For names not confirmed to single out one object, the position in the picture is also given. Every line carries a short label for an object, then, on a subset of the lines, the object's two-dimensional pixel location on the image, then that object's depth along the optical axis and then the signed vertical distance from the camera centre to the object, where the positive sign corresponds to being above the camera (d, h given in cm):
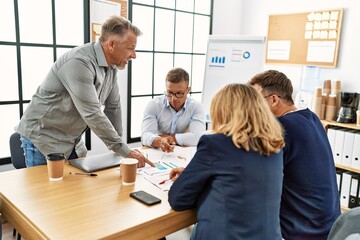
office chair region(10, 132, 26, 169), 216 -62
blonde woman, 123 -41
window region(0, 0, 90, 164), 285 +10
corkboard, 364 +30
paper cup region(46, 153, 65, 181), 161 -53
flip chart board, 382 +2
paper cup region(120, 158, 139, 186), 160 -54
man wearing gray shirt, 179 -25
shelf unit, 327 -59
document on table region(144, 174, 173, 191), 161 -60
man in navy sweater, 150 -52
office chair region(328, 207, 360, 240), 111 -53
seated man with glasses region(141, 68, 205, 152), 250 -42
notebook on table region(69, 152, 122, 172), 179 -58
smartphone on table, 143 -59
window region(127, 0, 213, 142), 382 +18
